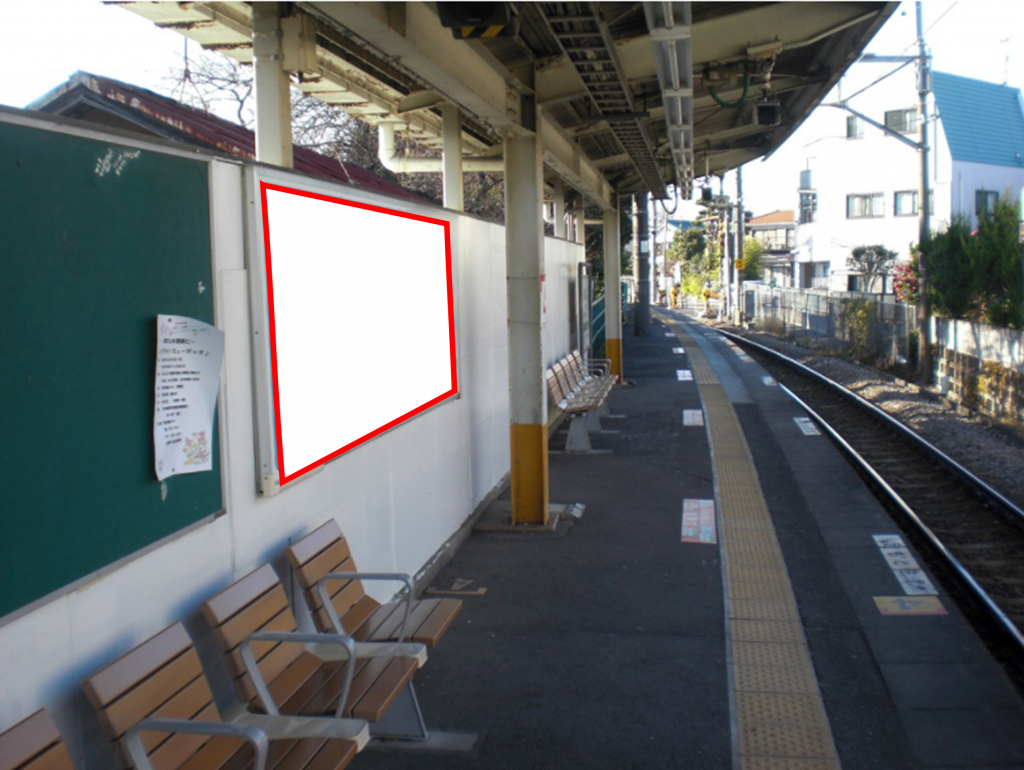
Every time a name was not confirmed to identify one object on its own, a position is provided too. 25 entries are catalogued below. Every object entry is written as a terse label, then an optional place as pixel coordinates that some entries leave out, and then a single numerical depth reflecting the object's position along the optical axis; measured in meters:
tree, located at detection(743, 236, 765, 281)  56.22
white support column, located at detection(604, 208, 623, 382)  16.75
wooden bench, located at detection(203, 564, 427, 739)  3.25
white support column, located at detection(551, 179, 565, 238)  13.61
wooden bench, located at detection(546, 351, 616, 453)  10.36
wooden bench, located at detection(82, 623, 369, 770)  2.57
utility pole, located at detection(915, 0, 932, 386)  16.36
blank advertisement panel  4.04
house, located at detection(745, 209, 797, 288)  62.04
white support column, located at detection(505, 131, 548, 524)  7.13
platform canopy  4.75
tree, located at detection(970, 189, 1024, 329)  15.46
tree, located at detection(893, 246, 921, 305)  18.10
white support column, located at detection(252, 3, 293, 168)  4.66
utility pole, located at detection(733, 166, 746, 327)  35.38
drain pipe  9.21
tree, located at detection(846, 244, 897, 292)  34.90
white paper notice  3.07
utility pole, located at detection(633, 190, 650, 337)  25.42
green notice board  2.44
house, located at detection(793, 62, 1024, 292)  33.88
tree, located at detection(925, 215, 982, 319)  16.30
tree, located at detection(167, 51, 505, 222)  17.81
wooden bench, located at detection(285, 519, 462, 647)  3.95
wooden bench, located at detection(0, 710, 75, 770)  2.24
